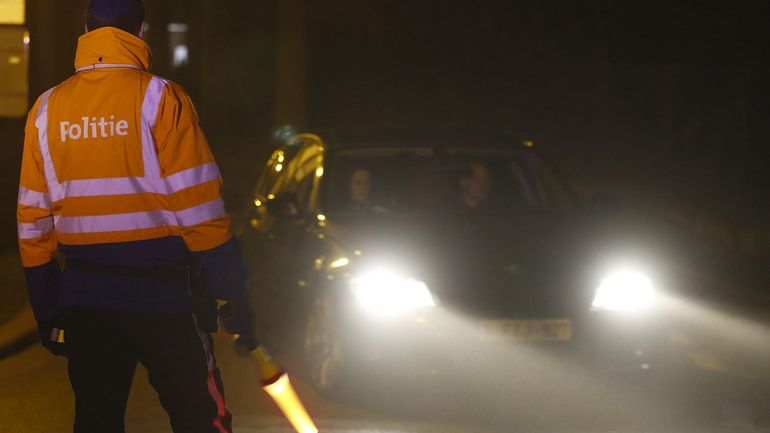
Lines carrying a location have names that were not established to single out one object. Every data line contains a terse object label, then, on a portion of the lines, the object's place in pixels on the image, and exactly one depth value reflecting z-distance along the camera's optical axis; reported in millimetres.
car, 14164
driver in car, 17406
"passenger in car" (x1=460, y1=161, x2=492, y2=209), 17922
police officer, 7969
